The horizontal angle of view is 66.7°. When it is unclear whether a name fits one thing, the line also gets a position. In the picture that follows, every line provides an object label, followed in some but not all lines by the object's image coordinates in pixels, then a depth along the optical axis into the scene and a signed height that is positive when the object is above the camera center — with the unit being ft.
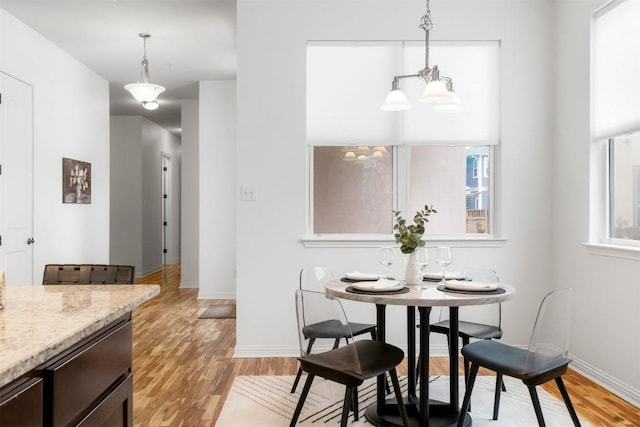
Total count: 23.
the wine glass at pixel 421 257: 8.57 -0.80
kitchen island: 3.20 -1.13
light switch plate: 12.58 +0.50
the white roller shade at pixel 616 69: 9.78 +3.03
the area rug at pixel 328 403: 8.59 -3.69
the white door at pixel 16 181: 13.70 +0.94
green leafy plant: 8.42 -0.41
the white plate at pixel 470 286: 7.93 -1.22
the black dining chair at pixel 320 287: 7.79 -1.60
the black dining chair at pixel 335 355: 7.03 -2.24
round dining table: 7.52 -2.13
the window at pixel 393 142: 12.81 +1.86
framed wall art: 17.20 +1.15
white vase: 8.66 -1.09
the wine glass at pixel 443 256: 8.68 -0.79
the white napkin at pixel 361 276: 9.13 -1.21
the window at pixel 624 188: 10.02 +0.52
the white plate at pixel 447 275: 9.34 -1.24
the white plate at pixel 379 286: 7.89 -1.23
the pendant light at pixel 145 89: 13.93 +3.55
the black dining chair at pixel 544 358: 6.97 -2.16
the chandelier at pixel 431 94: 8.27 +2.08
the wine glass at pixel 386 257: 8.83 -0.82
